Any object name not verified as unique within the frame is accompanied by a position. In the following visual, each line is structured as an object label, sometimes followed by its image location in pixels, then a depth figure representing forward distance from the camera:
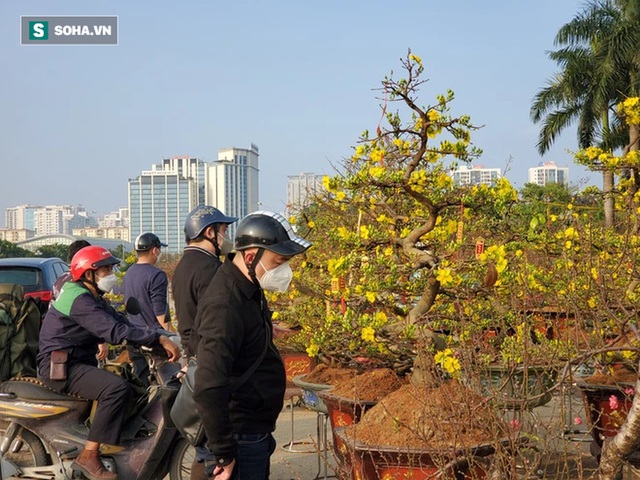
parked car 11.47
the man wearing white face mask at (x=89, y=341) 5.43
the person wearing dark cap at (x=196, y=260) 5.09
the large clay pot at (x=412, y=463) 3.89
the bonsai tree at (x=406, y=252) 5.03
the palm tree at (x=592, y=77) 26.25
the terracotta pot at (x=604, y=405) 5.65
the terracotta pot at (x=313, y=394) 5.99
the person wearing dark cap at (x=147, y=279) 7.69
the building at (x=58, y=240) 94.88
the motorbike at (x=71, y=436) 5.55
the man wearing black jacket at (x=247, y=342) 3.18
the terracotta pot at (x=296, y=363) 8.99
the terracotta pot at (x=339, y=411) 4.98
